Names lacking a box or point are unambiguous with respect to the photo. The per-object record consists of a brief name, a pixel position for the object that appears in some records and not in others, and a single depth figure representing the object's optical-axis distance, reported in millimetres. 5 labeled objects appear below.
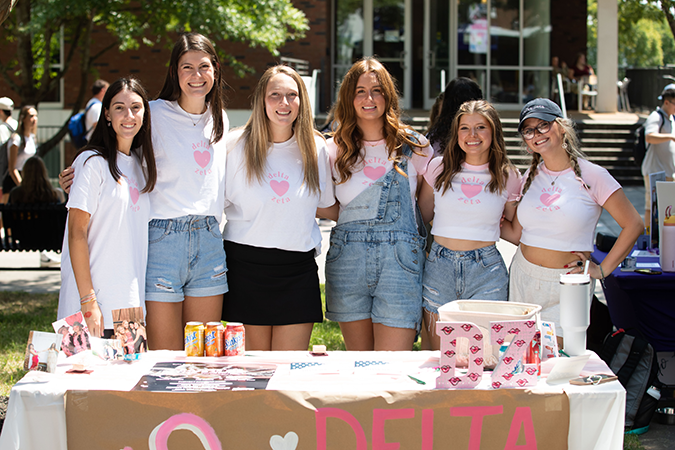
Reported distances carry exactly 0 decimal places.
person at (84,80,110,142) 9016
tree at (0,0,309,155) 10133
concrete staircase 12984
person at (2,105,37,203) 8617
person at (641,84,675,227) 8797
